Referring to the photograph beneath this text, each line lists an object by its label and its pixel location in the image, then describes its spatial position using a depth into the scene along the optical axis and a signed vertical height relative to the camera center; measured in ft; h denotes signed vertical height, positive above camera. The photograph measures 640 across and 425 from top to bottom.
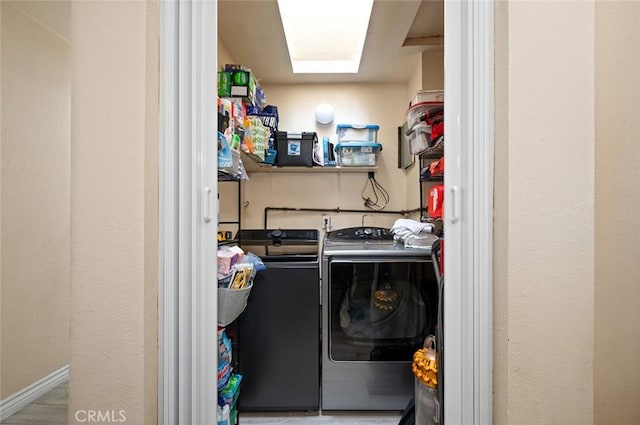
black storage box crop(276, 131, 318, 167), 9.36 +1.61
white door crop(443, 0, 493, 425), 3.57 -0.01
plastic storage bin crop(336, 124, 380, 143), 10.03 +2.16
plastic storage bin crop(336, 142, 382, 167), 9.84 +1.51
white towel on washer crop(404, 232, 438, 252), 7.27 -0.60
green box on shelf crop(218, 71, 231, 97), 6.50 +2.30
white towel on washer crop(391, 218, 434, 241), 7.48 -0.38
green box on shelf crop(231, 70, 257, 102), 6.55 +2.34
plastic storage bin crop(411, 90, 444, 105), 7.19 +2.33
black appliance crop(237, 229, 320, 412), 6.57 -2.41
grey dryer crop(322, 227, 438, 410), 6.73 -2.12
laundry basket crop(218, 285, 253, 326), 4.85 -1.28
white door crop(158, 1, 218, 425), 3.71 -0.02
